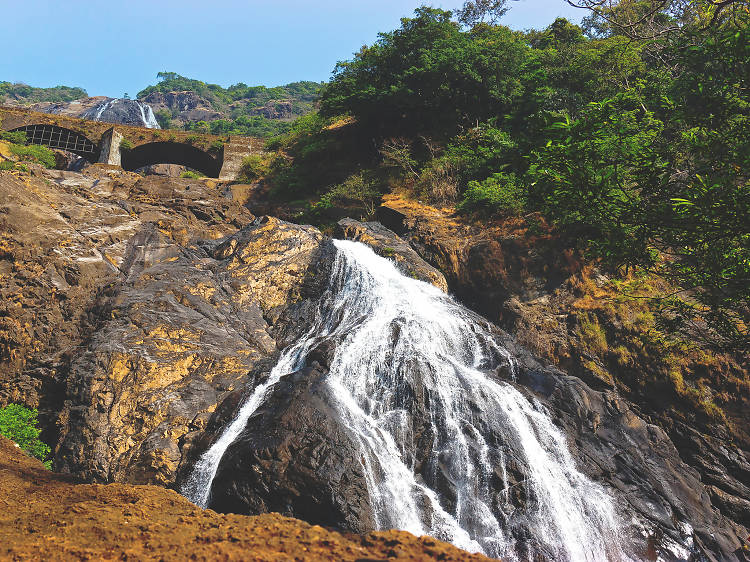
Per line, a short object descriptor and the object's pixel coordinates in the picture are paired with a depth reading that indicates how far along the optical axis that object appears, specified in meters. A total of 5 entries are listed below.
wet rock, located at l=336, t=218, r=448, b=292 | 14.73
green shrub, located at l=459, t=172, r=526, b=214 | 16.55
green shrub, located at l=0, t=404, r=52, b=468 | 8.28
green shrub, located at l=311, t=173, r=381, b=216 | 21.43
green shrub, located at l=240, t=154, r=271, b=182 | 28.14
